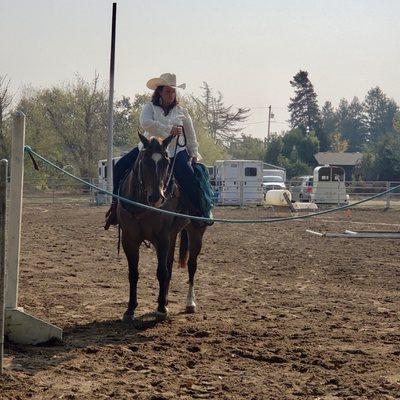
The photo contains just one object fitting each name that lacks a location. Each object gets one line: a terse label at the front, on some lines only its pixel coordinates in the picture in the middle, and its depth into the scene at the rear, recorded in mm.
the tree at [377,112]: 144750
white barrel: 29062
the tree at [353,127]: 143125
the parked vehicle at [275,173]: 53406
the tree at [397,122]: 78638
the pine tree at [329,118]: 142375
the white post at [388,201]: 34431
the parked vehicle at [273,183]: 43469
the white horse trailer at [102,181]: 38169
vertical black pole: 36625
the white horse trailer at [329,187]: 37406
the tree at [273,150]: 73062
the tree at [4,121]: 46906
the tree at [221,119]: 79562
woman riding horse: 7852
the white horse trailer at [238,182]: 38812
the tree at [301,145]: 75750
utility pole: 106750
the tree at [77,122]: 55500
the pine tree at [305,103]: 109250
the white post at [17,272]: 5781
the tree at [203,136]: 66500
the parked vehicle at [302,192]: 39062
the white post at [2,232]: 4910
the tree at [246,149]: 78650
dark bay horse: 7137
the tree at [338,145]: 105938
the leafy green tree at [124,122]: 68562
